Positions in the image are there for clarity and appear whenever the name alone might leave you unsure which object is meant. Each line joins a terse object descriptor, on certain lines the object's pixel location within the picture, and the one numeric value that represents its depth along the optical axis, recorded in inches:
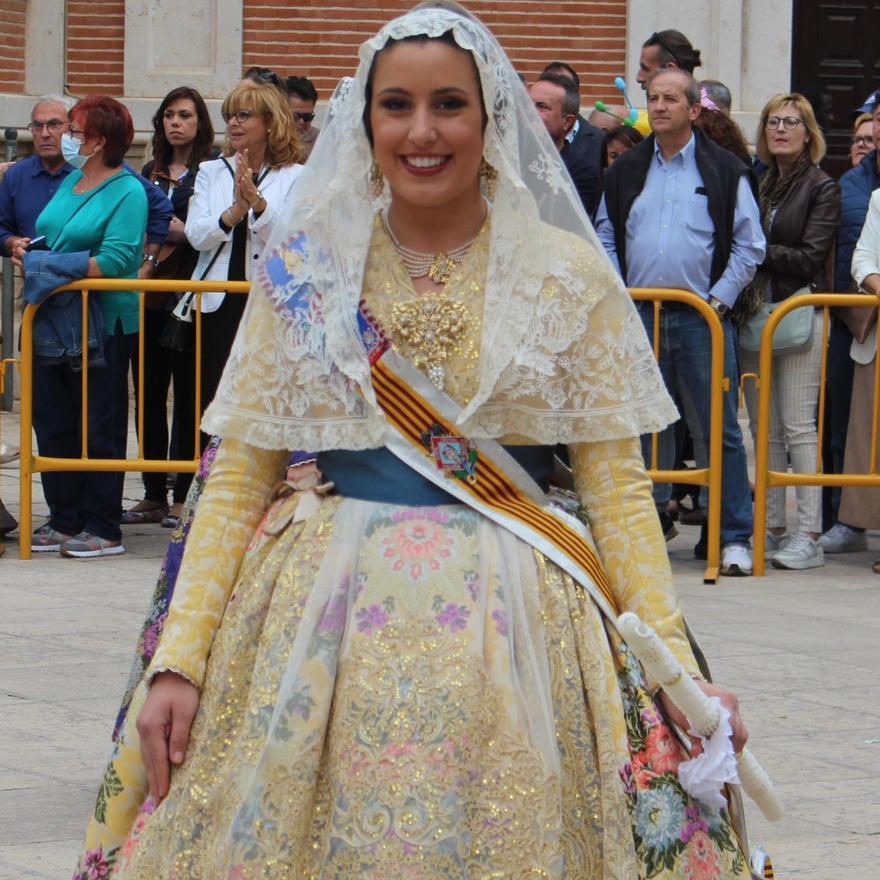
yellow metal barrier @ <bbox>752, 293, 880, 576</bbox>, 466.0
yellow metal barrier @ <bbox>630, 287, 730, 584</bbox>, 457.7
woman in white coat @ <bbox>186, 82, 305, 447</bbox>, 482.2
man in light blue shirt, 462.5
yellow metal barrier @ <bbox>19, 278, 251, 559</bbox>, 470.8
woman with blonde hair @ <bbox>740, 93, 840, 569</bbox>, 483.1
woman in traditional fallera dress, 161.3
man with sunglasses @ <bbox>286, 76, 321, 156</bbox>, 579.8
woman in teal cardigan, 474.7
